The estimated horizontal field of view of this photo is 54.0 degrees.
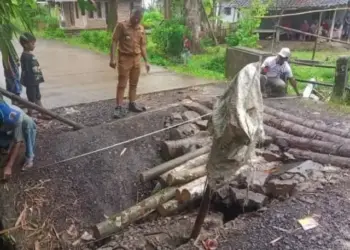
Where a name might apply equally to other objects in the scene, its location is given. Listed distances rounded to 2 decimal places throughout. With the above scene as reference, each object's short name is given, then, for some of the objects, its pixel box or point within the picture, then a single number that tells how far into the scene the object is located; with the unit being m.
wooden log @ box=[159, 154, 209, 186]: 4.23
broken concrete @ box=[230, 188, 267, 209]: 3.74
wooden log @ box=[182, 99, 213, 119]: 5.84
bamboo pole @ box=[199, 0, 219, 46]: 16.85
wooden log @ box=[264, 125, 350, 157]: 4.44
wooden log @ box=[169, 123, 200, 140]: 5.26
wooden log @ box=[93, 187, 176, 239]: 3.78
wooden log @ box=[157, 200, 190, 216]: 3.95
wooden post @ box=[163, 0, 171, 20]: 15.57
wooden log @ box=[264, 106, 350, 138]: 5.00
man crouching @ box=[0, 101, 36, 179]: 4.07
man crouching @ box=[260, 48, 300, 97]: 7.04
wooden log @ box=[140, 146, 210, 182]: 4.41
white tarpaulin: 2.57
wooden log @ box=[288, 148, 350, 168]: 4.24
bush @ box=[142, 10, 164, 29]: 21.24
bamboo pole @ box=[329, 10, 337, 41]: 18.80
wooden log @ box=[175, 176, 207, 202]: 3.78
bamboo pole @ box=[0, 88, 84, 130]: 4.67
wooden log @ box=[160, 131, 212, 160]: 4.93
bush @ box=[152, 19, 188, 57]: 12.20
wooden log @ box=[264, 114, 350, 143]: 4.79
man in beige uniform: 5.55
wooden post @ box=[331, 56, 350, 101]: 6.84
